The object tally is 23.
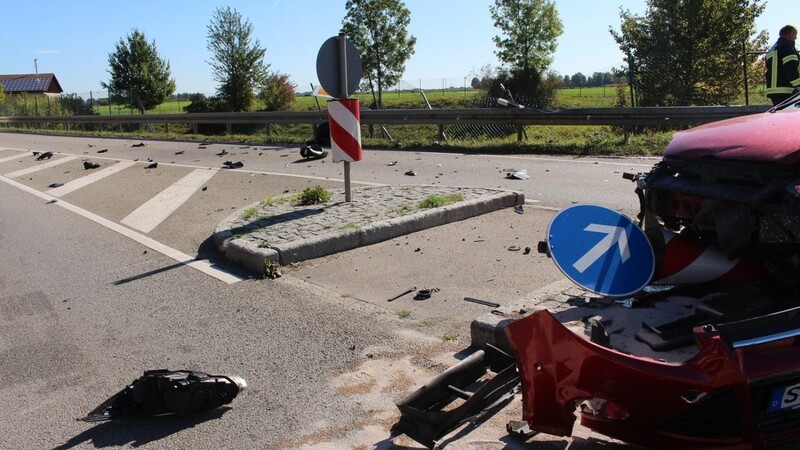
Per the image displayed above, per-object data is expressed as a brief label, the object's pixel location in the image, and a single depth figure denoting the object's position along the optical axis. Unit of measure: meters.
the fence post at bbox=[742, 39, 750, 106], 14.93
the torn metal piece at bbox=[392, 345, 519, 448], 3.02
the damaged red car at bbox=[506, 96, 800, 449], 2.37
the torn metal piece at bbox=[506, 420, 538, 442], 2.99
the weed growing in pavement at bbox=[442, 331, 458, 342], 4.25
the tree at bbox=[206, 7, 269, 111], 40.22
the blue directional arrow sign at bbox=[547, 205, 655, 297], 3.61
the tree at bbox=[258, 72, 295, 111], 43.03
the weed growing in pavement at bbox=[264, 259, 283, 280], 5.84
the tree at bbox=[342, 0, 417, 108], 46.00
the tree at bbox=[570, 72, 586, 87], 71.57
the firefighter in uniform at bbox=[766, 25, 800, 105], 9.27
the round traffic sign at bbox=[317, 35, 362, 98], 7.79
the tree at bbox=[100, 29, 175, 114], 45.22
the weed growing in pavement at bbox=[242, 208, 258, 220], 7.64
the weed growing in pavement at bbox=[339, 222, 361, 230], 6.75
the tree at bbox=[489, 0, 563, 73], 42.88
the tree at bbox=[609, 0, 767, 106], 17.30
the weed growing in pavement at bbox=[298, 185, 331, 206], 8.16
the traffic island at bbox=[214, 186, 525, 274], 6.29
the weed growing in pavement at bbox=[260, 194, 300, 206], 8.47
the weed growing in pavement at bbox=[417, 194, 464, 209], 7.54
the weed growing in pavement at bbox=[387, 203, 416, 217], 7.28
